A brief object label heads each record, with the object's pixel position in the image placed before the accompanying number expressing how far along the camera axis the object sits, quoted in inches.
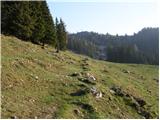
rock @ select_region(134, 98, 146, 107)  537.5
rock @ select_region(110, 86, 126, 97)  543.3
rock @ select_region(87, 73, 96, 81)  586.1
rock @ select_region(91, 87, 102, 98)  493.1
